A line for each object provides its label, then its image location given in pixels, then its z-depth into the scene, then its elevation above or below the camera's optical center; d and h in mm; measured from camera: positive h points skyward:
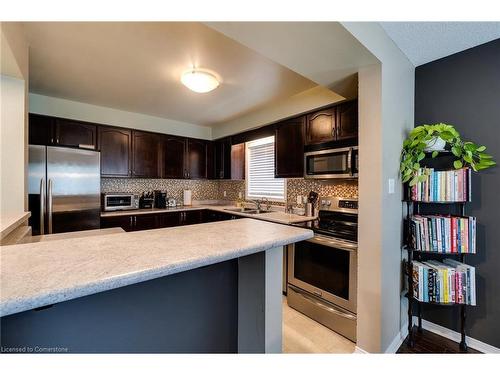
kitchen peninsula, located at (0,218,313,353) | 525 -389
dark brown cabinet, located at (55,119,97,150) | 2953 +717
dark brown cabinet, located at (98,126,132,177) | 3289 +528
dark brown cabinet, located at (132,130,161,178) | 3568 +516
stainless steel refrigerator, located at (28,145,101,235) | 2293 -42
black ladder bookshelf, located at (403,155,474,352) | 1768 -611
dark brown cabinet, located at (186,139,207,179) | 4129 +518
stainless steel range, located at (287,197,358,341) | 1926 -819
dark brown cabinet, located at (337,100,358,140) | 2225 +678
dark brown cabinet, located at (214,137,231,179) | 4098 +527
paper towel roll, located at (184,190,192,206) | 4285 -222
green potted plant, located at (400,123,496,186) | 1638 +282
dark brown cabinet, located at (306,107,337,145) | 2426 +682
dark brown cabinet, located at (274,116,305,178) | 2806 +498
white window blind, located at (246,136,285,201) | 3562 +217
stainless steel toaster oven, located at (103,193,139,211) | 3367 -255
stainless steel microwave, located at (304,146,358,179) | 2199 +244
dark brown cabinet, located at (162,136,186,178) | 3867 +506
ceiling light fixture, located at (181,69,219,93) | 2160 +1042
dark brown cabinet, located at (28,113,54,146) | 2779 +713
